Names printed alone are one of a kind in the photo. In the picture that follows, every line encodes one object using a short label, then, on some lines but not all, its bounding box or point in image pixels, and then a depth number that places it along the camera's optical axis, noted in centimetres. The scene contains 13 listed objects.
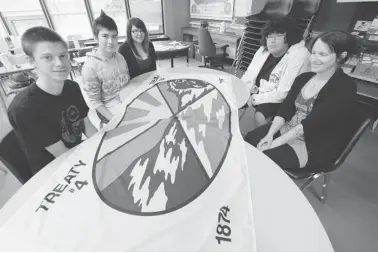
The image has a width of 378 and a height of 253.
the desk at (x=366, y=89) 218
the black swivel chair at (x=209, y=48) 352
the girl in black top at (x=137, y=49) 179
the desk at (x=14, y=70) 261
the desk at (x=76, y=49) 363
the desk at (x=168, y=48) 357
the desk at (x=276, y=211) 57
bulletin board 436
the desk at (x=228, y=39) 394
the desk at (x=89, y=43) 411
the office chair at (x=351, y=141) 100
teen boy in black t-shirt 89
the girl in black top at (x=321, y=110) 108
